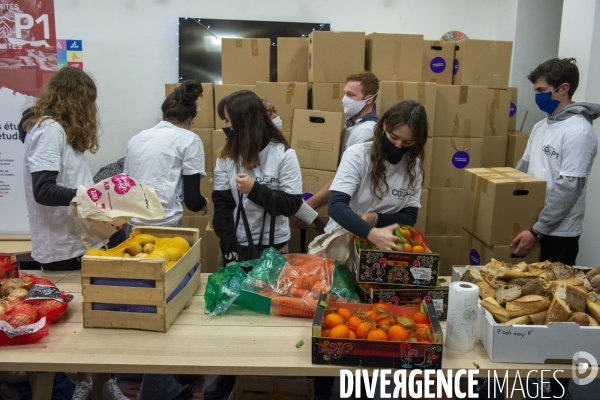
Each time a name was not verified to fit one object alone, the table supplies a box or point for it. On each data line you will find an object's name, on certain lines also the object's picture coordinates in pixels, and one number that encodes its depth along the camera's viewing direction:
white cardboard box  1.42
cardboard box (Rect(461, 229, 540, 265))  2.36
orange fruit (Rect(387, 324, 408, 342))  1.40
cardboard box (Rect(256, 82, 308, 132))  3.33
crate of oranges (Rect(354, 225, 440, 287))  1.61
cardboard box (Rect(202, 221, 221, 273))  3.28
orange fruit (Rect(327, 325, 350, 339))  1.41
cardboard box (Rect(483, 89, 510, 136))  3.57
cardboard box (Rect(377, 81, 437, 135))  3.15
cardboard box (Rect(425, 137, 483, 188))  3.35
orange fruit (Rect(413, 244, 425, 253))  1.68
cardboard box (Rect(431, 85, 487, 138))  3.31
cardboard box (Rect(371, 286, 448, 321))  1.64
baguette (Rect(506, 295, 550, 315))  1.49
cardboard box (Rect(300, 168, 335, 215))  3.02
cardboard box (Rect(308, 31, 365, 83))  3.27
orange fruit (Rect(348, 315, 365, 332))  1.45
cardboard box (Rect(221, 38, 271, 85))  3.45
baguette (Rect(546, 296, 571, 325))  1.46
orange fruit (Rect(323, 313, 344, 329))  1.46
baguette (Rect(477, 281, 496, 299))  1.61
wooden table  1.41
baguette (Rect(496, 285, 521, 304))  1.53
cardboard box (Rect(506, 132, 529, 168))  3.66
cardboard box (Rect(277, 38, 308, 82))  3.50
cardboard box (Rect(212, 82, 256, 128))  3.50
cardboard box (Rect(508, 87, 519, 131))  3.86
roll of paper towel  1.45
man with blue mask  2.37
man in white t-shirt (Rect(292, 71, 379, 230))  2.77
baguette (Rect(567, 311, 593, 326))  1.45
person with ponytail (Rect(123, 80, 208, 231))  2.32
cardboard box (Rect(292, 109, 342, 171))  3.00
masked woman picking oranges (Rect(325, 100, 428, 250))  1.89
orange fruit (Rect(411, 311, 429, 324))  1.48
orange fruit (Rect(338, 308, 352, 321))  1.50
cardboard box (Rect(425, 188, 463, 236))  3.38
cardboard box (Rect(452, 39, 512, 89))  3.49
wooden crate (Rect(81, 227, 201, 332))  1.55
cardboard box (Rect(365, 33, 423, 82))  3.31
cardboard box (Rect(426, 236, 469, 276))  3.42
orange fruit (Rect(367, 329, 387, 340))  1.40
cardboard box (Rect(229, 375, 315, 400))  1.97
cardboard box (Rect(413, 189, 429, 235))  3.31
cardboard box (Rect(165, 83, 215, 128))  3.63
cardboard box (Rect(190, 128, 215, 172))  3.72
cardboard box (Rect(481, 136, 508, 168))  3.64
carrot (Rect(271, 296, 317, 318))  1.67
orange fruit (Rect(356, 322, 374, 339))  1.41
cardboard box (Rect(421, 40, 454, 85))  3.53
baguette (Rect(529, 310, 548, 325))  1.47
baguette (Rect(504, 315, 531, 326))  1.46
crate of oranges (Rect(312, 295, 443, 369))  1.38
